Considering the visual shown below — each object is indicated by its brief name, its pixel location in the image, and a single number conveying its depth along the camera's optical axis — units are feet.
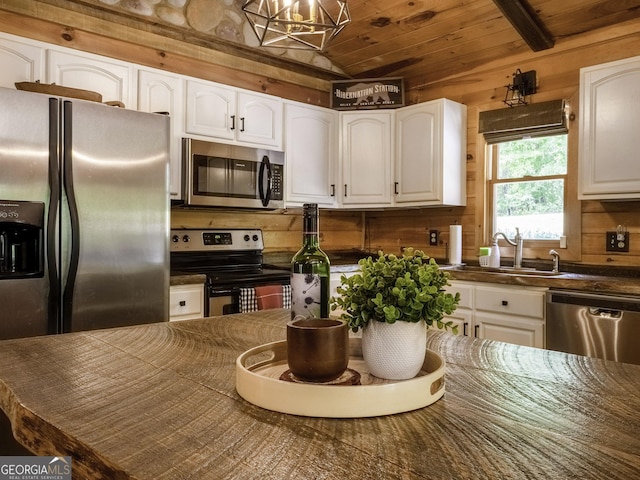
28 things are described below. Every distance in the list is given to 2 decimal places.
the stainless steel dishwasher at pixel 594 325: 8.10
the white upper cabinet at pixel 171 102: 10.09
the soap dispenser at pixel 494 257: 11.61
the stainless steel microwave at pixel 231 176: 10.40
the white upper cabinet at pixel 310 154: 12.37
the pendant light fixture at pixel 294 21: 4.59
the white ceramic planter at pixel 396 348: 2.95
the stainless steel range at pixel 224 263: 9.62
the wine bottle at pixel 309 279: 3.63
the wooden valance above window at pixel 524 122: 11.00
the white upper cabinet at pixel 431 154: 12.13
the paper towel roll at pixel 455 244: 12.36
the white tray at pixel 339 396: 2.56
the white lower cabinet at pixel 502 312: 9.39
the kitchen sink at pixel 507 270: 10.22
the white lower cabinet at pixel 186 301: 9.18
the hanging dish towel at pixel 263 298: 9.77
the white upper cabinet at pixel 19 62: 8.63
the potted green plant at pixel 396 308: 2.87
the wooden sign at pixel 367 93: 13.34
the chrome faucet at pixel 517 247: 11.35
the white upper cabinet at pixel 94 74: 9.14
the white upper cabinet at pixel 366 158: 13.16
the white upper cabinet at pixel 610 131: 9.18
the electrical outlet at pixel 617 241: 10.18
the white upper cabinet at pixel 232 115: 10.77
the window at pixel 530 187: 11.44
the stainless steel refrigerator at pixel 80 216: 7.18
